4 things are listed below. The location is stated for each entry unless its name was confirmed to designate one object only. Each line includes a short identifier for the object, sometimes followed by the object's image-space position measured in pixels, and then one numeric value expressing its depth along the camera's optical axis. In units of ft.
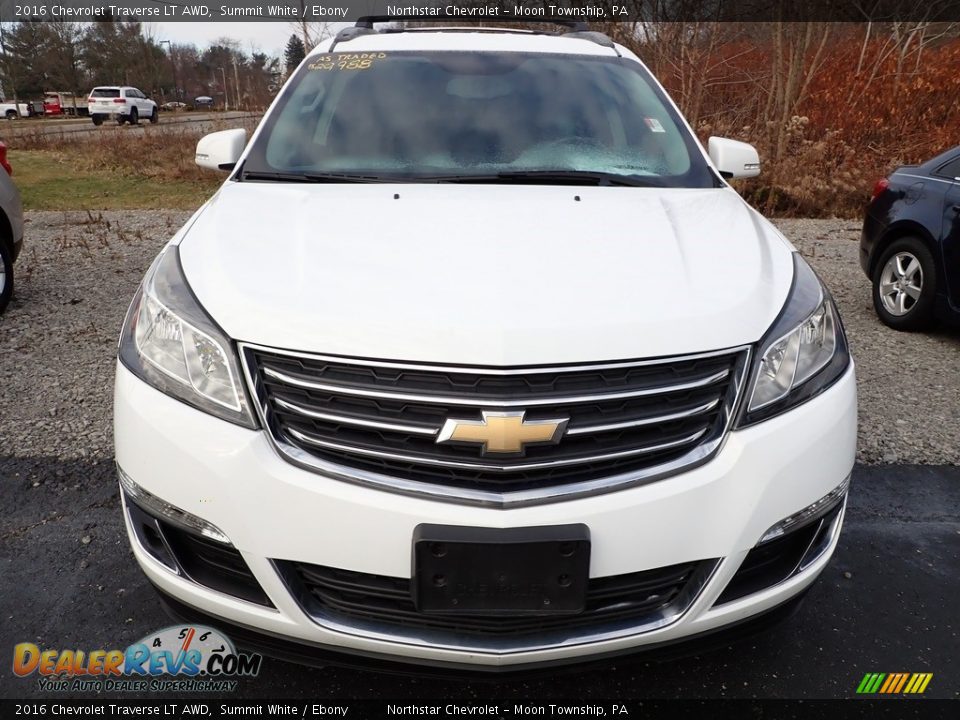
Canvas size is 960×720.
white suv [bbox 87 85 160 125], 107.86
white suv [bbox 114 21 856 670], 5.07
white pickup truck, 150.19
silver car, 16.85
